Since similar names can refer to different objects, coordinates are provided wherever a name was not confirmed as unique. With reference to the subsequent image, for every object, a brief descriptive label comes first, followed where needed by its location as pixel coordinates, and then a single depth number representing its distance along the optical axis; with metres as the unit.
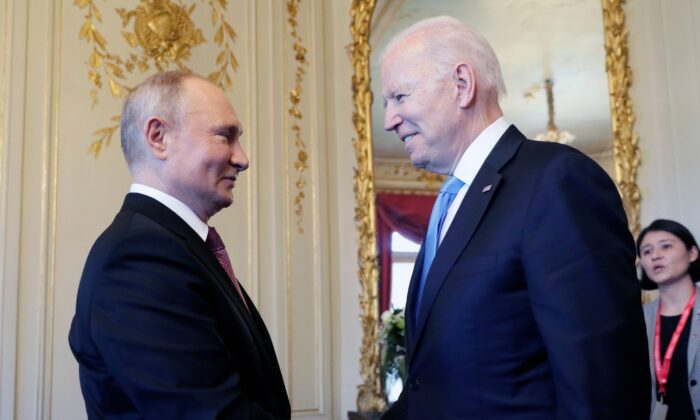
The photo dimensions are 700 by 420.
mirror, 3.76
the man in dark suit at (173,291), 1.44
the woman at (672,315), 3.14
